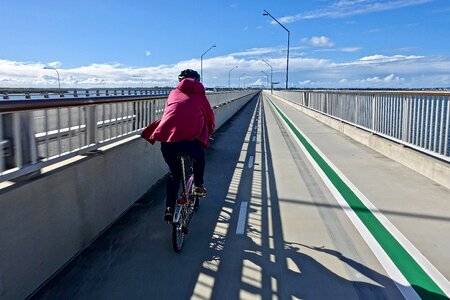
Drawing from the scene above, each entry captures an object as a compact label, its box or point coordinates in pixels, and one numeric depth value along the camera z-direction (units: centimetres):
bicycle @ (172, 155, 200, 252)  461
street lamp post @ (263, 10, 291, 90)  3592
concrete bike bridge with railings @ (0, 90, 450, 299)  385
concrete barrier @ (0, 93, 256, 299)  355
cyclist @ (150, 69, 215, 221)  473
